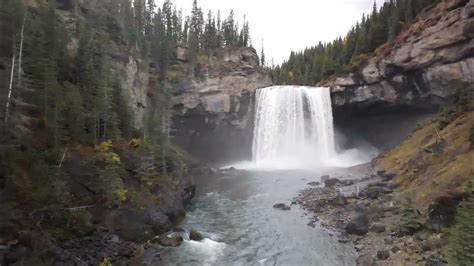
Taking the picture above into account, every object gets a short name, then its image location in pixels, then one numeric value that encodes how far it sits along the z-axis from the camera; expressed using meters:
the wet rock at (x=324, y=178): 44.09
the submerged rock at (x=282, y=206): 33.09
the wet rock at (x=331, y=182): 40.59
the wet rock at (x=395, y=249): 20.18
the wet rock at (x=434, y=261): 17.32
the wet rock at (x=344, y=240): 23.75
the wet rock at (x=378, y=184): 34.64
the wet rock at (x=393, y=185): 33.28
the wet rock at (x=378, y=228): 24.06
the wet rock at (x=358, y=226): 24.66
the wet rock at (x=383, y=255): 19.70
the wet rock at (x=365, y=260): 19.89
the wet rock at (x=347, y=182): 39.34
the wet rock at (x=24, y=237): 16.81
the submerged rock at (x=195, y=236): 25.52
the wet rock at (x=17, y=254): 15.76
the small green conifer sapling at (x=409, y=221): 22.16
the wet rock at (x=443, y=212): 20.58
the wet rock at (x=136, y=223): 23.52
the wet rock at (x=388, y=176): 36.75
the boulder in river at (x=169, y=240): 24.19
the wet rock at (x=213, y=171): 55.53
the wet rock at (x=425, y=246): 19.19
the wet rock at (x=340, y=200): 31.91
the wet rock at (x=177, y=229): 27.23
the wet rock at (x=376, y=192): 31.89
